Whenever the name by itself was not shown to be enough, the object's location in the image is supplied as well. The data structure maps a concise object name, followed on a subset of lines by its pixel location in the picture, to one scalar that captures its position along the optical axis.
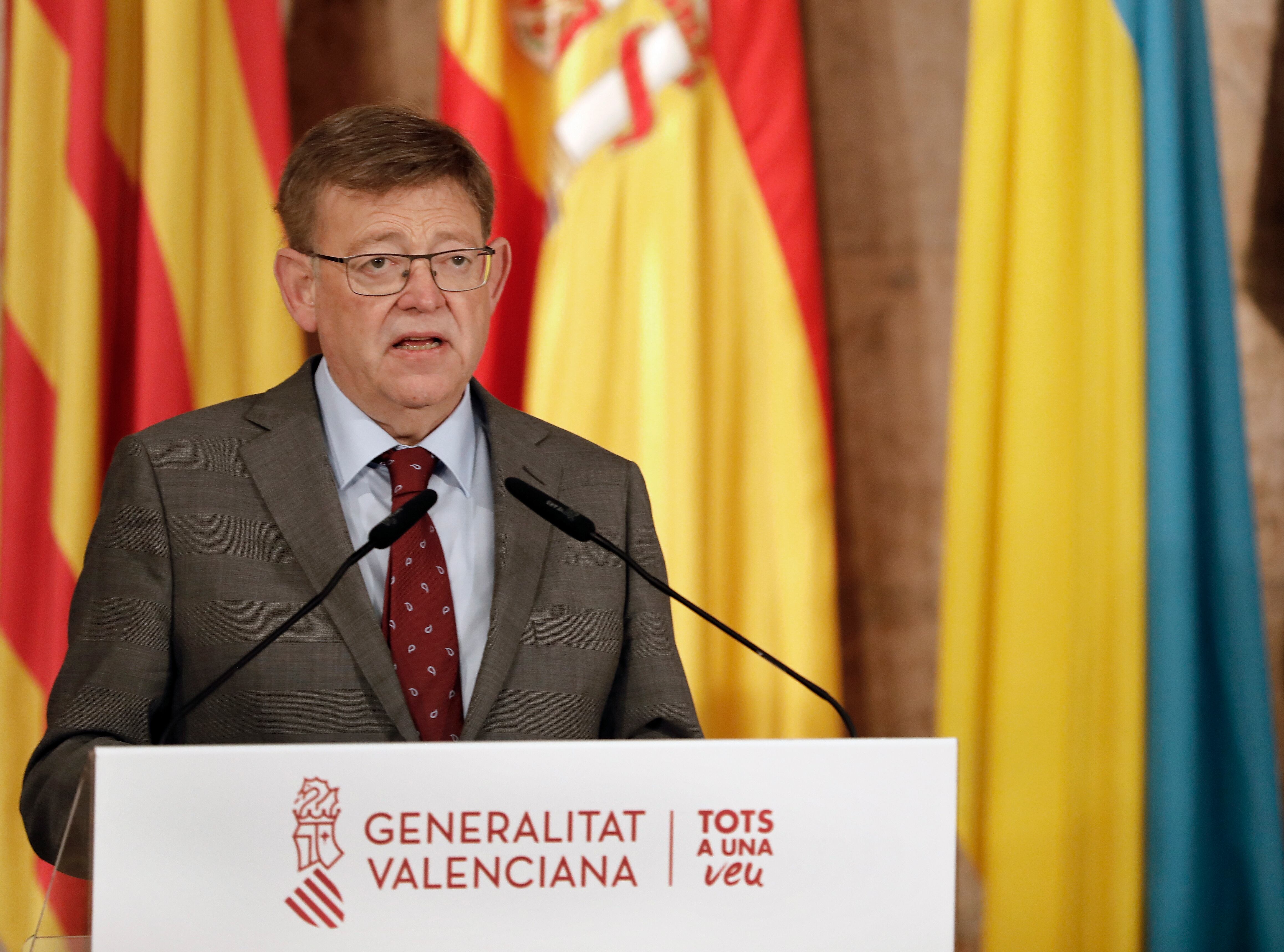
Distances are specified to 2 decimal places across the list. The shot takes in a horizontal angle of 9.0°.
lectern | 5.99
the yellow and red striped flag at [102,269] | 6.71
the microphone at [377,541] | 6.11
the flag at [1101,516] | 6.75
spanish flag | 6.81
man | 6.28
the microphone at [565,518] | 6.18
